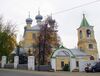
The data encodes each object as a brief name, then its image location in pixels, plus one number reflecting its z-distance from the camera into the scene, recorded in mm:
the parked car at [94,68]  35781
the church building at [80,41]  65806
